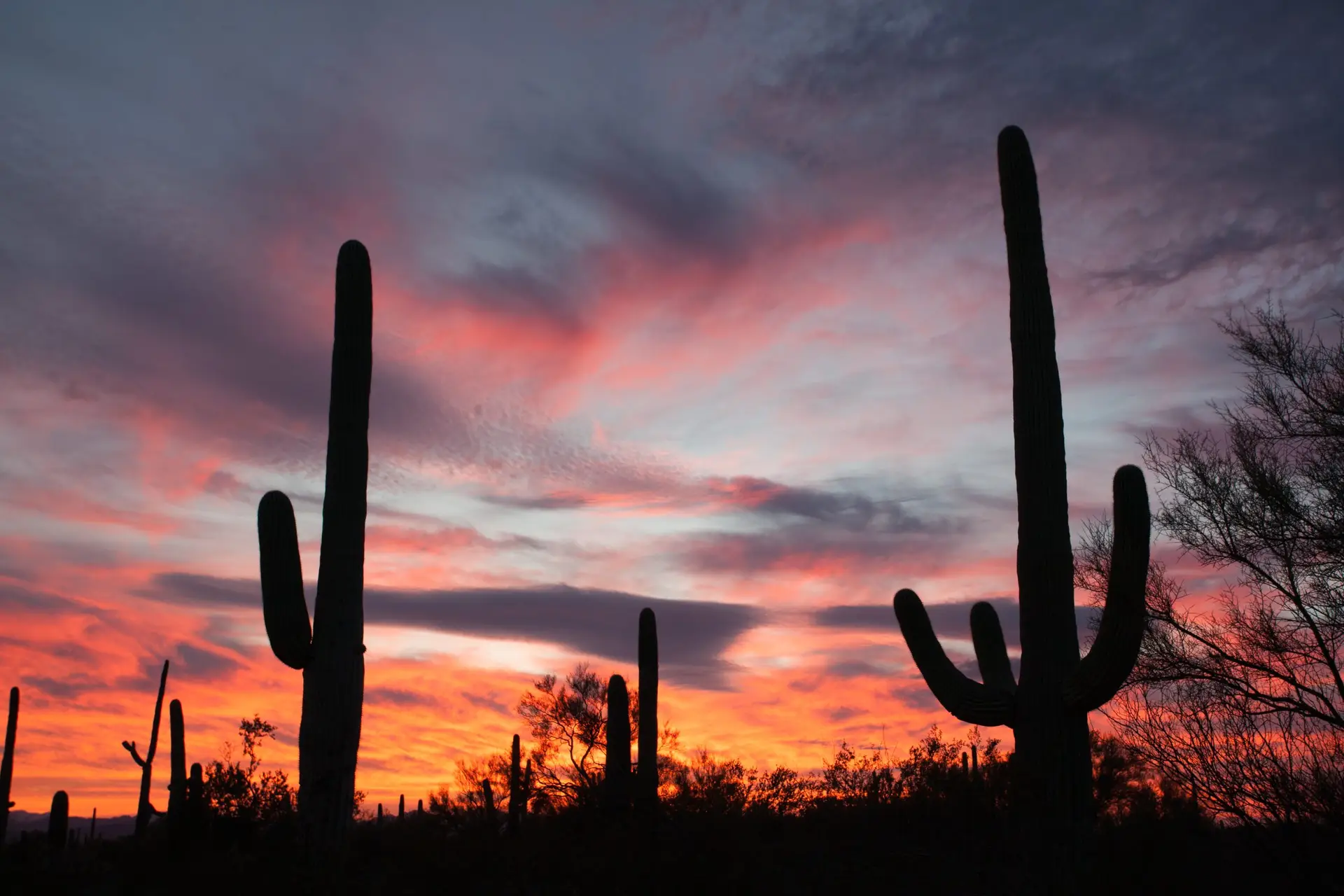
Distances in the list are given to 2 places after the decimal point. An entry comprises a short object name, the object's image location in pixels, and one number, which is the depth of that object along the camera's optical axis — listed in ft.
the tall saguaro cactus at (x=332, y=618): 35.14
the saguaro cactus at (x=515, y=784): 81.46
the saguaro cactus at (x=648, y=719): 67.77
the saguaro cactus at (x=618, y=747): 69.82
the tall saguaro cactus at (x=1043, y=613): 26.78
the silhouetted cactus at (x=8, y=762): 98.48
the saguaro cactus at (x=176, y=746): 82.48
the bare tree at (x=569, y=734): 84.48
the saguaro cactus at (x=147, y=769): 90.17
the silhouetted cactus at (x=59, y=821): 89.61
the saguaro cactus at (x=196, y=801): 55.93
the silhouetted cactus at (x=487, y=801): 79.58
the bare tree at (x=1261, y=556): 42.65
